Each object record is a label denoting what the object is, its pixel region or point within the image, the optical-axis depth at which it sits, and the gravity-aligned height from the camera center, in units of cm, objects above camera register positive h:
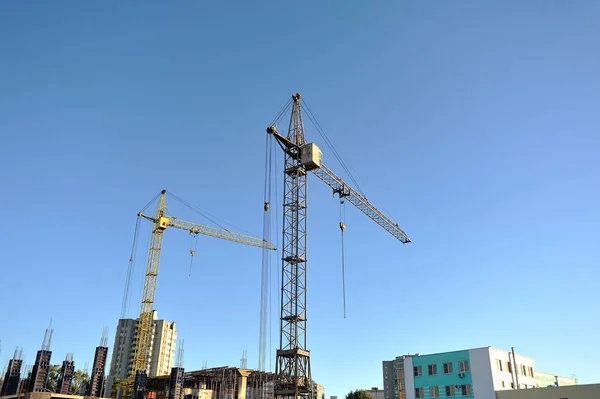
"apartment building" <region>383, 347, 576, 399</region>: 5234 +380
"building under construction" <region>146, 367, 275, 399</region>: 7525 +335
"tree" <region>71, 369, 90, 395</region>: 8476 +364
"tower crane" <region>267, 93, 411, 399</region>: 5147 +1783
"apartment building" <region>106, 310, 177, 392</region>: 16000 +1669
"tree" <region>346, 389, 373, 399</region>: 8431 +214
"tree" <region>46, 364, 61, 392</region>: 7694 +364
